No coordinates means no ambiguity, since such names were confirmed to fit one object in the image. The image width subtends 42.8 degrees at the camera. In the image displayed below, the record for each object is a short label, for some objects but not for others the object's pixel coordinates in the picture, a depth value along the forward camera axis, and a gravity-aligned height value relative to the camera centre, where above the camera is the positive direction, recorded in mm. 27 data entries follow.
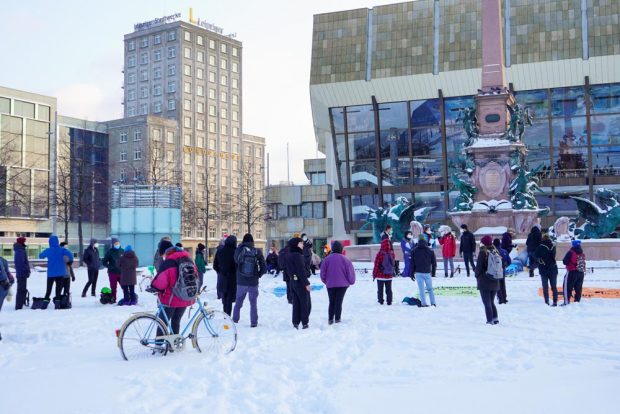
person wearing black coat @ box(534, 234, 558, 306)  15375 -577
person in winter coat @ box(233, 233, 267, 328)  12859 -559
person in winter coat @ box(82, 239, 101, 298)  19703 -565
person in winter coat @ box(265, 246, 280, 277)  30641 -1024
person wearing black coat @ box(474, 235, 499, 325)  12812 -827
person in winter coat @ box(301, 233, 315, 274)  18458 -354
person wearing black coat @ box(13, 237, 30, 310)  16016 -583
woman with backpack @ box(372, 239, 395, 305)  16219 -701
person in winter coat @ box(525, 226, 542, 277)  22844 -215
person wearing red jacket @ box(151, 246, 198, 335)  9539 -565
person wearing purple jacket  13203 -693
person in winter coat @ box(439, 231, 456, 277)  24562 -442
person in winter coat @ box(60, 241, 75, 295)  16753 -786
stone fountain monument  30109 +2305
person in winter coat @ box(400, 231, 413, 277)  22680 -473
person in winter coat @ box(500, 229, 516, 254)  23984 -244
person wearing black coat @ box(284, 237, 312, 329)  12586 -816
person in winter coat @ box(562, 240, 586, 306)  15180 -694
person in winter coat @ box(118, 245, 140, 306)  17422 -641
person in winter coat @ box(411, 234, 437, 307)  15430 -600
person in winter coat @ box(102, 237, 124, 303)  18141 -594
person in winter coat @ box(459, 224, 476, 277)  23656 -371
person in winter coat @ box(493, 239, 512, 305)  16328 -1285
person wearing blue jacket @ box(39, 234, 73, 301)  16547 -378
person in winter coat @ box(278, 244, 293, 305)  13023 -364
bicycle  9320 -1163
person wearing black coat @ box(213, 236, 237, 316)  14094 -656
